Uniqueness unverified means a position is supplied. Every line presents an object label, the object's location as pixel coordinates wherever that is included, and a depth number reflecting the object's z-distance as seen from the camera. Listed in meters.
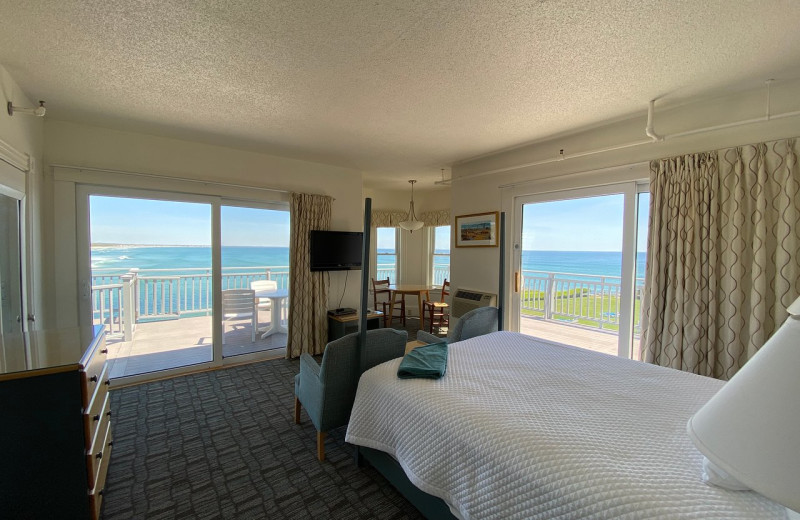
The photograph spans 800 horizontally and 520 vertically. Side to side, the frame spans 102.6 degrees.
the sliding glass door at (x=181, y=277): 3.33
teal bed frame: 1.56
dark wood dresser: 1.32
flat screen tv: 4.30
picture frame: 4.05
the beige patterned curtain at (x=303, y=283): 4.16
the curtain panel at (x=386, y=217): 6.30
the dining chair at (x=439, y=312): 5.49
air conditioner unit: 4.00
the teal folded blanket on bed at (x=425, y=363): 1.78
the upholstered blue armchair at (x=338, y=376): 2.06
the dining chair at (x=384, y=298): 5.78
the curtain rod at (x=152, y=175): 3.09
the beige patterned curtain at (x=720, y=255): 2.14
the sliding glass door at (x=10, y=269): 2.25
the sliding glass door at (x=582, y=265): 2.98
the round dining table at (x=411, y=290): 5.53
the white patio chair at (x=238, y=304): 4.11
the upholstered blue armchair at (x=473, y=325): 2.79
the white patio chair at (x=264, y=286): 4.75
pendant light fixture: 5.46
